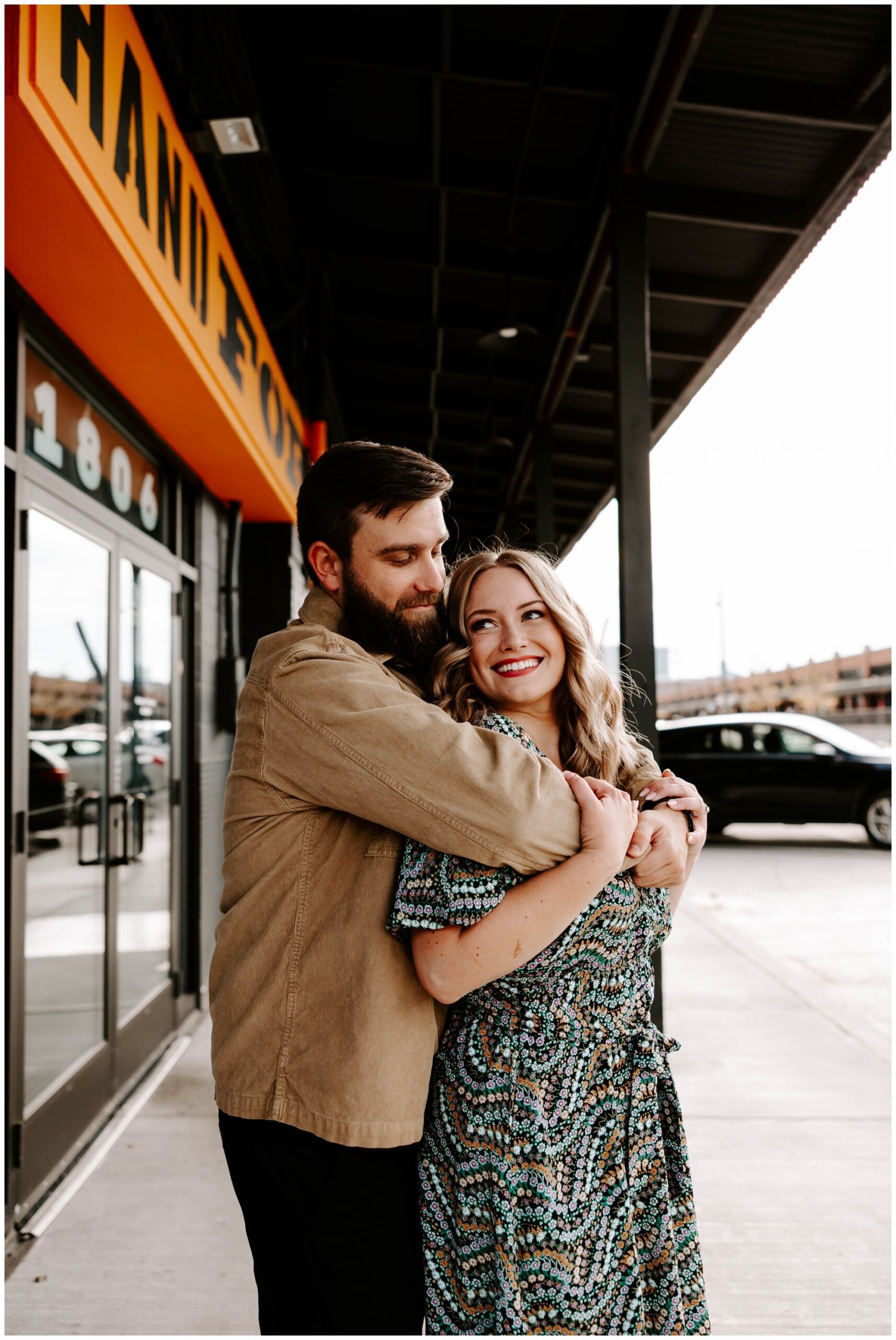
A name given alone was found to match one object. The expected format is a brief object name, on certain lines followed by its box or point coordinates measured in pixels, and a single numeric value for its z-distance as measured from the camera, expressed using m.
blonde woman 1.30
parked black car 10.06
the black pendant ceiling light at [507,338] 5.05
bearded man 1.28
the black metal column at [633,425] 3.58
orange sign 1.83
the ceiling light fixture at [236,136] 2.77
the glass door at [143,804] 3.73
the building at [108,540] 2.12
